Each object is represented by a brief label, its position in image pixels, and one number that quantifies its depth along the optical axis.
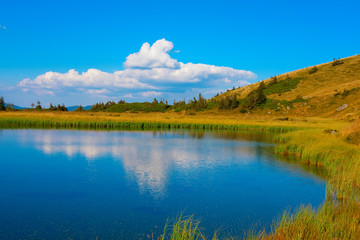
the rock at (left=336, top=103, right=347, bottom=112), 77.69
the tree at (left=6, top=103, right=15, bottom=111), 93.31
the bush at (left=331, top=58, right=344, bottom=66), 127.88
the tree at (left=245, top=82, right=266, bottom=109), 99.19
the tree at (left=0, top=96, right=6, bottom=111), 93.43
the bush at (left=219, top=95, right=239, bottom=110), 102.69
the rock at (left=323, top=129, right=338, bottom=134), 33.83
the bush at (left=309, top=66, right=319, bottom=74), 125.87
